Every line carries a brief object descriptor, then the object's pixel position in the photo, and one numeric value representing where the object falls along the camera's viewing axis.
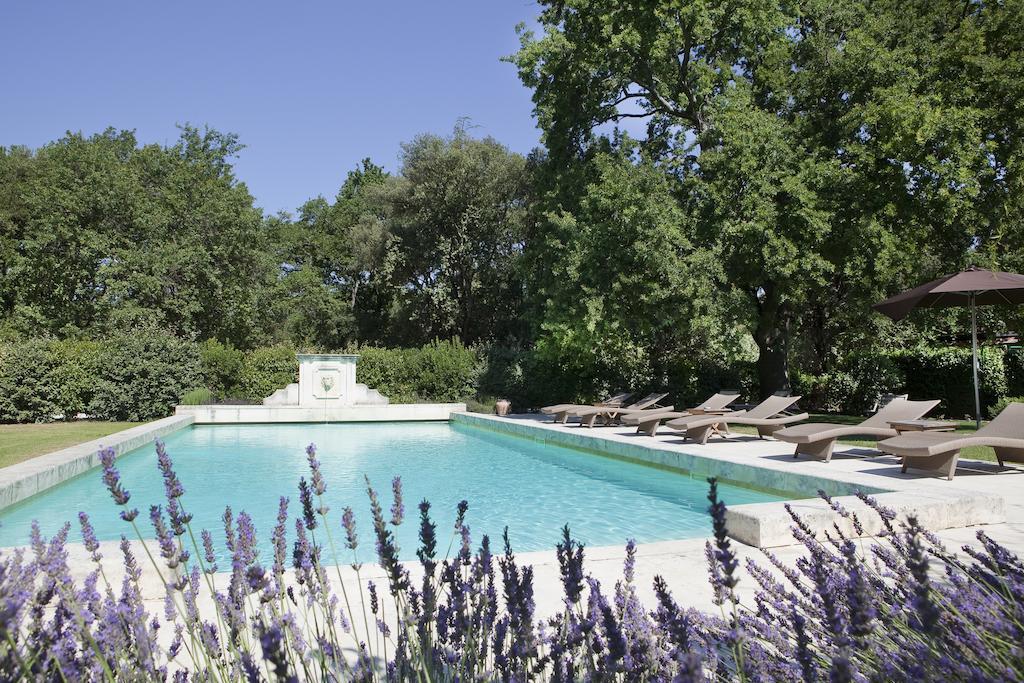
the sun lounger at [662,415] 12.54
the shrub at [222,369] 21.44
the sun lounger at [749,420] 10.99
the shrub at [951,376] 16.02
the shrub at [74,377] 18.28
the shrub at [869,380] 17.48
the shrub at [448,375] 22.45
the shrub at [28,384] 17.47
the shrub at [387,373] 22.77
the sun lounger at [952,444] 7.20
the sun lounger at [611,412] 14.89
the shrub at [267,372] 21.91
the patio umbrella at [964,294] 9.93
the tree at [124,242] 24.95
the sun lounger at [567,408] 15.86
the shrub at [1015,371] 15.80
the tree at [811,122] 13.11
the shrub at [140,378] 18.41
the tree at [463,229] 28.36
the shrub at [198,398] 18.91
